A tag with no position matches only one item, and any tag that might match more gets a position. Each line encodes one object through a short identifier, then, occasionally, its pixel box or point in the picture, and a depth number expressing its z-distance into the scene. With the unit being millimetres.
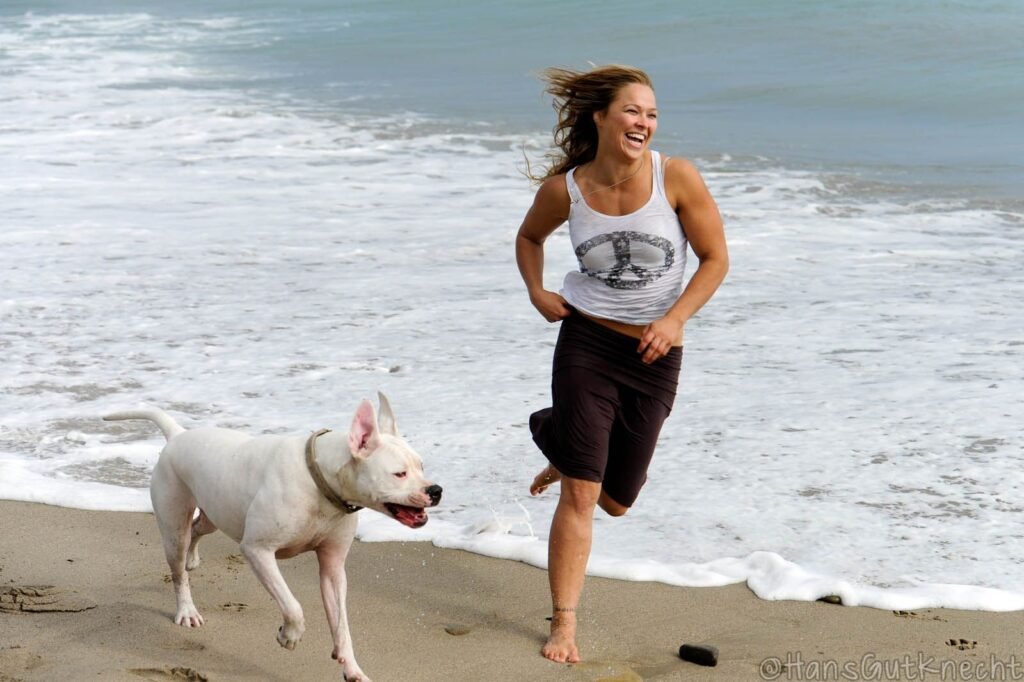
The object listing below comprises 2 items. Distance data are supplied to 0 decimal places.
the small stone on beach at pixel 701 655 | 8977
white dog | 8039
